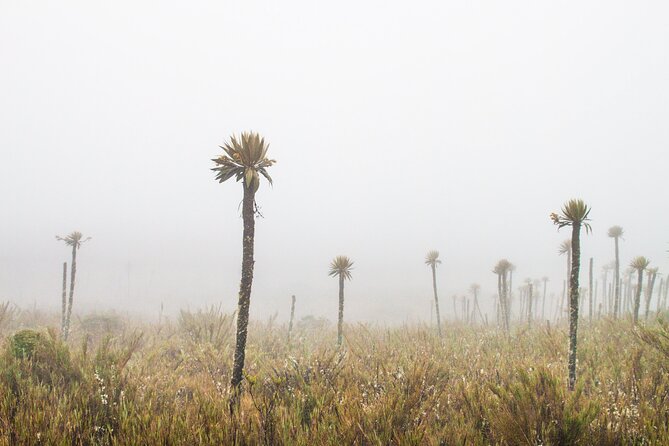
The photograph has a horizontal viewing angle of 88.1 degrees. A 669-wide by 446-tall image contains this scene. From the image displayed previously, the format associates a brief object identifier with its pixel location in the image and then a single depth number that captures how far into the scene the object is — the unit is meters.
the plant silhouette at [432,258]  33.19
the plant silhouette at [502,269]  29.79
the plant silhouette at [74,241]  23.19
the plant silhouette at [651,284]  29.71
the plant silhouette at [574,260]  9.91
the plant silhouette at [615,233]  33.25
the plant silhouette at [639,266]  21.25
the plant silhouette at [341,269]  21.41
